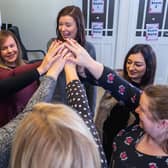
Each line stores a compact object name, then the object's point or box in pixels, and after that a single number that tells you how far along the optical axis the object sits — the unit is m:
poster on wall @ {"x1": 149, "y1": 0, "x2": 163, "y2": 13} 3.31
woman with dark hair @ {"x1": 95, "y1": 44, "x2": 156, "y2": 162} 1.27
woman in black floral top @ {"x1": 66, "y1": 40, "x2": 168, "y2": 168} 0.88
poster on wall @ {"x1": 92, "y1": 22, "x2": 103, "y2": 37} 3.54
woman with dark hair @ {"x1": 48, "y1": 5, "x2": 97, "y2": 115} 1.49
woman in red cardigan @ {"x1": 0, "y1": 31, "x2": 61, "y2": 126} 1.23
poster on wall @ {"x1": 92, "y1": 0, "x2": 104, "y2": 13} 3.41
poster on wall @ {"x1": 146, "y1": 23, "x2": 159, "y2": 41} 3.44
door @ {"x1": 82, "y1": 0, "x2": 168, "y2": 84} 3.37
